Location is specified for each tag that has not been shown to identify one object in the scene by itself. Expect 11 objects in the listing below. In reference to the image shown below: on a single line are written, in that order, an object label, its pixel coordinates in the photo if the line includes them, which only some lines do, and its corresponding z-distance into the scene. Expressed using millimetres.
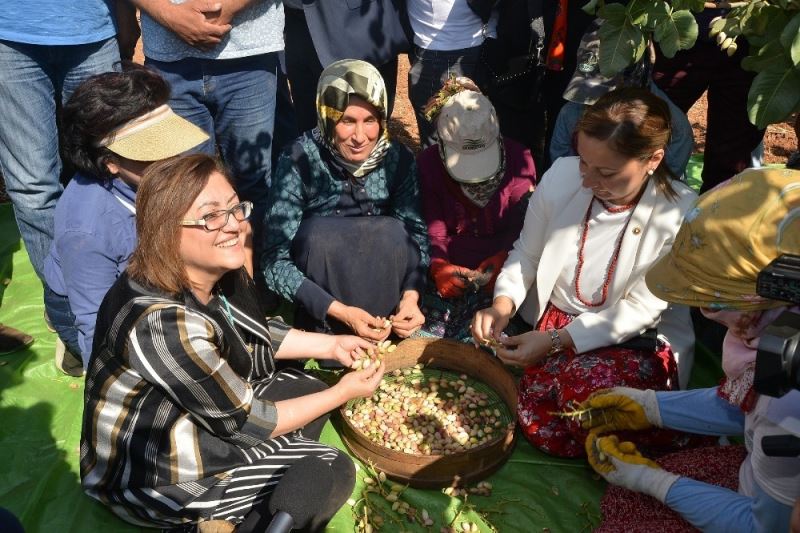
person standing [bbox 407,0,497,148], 3959
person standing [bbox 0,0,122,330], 3238
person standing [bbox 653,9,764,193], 3908
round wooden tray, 2734
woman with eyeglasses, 2217
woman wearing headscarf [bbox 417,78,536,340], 3471
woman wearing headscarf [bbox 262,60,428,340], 3217
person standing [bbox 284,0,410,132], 4012
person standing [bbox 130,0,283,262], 3402
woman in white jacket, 2795
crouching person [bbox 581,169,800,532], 1882
